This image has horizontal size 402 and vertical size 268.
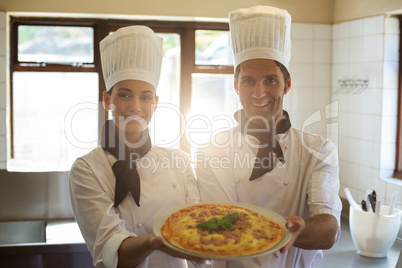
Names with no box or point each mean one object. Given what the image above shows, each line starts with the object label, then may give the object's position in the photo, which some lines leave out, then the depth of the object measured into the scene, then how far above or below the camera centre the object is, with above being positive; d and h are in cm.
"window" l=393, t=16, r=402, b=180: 293 -9
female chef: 150 -17
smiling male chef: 156 -11
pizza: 123 -33
